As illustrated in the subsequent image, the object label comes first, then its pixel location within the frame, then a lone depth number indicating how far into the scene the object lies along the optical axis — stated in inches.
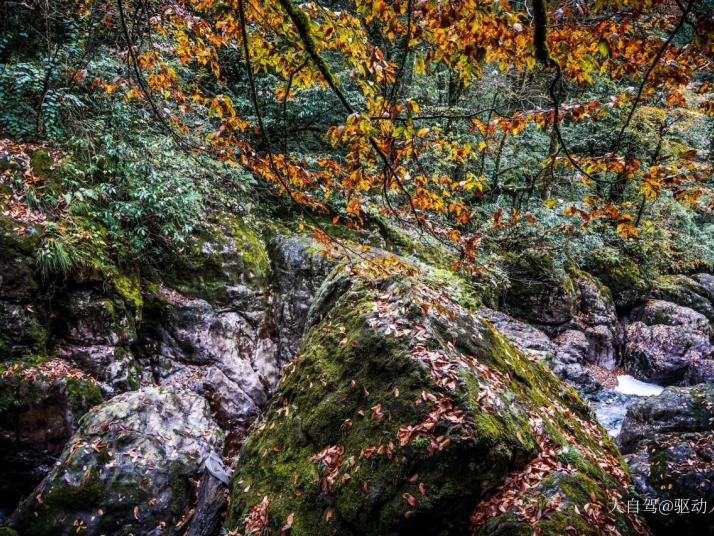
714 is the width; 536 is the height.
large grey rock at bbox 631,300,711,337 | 467.2
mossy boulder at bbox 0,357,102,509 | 187.0
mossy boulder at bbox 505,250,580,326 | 454.0
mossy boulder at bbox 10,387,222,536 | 151.9
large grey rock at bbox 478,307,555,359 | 347.3
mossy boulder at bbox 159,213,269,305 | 303.1
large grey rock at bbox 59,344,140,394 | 223.0
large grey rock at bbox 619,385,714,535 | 115.0
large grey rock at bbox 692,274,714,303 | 551.2
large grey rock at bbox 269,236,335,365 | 315.0
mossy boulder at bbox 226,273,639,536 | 104.0
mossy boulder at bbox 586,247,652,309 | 522.3
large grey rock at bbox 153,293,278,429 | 265.3
